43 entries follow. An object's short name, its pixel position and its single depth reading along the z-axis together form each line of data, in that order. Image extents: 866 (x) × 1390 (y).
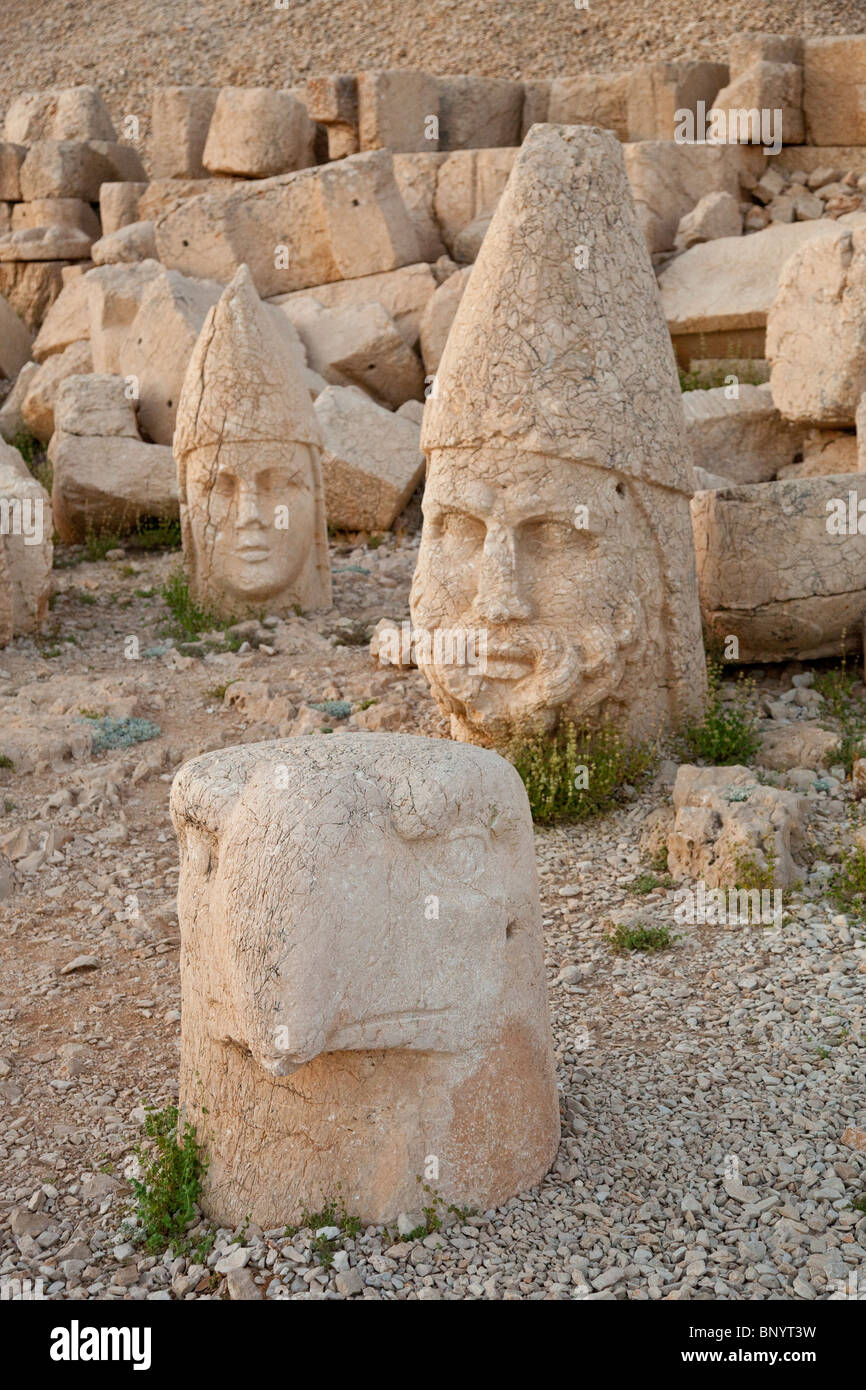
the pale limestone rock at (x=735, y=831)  5.02
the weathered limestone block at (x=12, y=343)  16.57
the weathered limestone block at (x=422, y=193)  15.30
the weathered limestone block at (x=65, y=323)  15.18
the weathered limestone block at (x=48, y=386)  14.23
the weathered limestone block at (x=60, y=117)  18.25
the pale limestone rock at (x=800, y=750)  6.05
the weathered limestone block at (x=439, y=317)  13.65
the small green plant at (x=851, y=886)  4.91
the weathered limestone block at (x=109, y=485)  11.33
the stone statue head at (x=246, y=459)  8.68
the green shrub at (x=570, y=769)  5.68
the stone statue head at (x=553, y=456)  5.60
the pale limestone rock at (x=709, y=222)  14.29
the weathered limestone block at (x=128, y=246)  15.84
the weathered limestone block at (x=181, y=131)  16.69
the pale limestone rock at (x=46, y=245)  16.88
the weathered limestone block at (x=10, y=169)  17.62
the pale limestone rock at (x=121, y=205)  16.80
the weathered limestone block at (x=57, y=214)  17.27
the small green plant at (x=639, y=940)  4.77
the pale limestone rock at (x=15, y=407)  14.77
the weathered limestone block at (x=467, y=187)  15.13
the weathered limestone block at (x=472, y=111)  16.59
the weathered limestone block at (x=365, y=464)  11.28
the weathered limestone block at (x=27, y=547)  8.66
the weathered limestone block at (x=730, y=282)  13.16
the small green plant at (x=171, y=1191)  3.25
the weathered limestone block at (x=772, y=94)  15.53
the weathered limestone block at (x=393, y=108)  15.86
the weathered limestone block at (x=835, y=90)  15.59
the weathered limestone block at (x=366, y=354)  13.65
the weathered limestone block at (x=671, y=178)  14.68
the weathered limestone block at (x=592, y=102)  16.47
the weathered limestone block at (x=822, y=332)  8.27
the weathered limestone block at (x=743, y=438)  9.92
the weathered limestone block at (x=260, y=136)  15.95
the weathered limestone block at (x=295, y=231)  14.67
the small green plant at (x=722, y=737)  6.11
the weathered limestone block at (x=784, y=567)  6.86
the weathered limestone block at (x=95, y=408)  11.58
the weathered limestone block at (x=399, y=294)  14.33
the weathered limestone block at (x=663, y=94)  16.06
